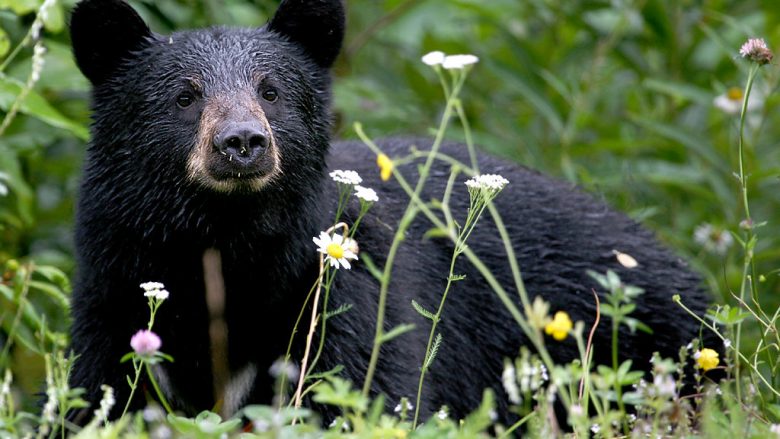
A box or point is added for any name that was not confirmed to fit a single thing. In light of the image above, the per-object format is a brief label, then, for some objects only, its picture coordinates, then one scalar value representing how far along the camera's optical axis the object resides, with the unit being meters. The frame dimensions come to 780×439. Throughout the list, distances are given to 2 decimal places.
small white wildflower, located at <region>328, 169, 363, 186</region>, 9.35
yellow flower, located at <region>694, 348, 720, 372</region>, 8.30
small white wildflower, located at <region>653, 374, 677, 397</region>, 6.56
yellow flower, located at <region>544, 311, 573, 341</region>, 6.70
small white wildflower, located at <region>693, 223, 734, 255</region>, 15.47
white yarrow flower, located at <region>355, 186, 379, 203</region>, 8.75
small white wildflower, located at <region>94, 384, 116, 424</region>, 6.98
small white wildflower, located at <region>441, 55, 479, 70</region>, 7.61
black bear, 10.13
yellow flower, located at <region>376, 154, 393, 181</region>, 7.39
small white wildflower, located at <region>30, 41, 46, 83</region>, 9.49
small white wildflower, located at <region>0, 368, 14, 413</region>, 7.07
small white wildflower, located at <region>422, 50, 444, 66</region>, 8.02
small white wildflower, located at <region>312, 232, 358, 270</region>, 8.86
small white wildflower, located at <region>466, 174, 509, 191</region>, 8.20
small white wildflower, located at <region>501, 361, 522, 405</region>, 6.55
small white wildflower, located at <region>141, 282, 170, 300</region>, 8.09
